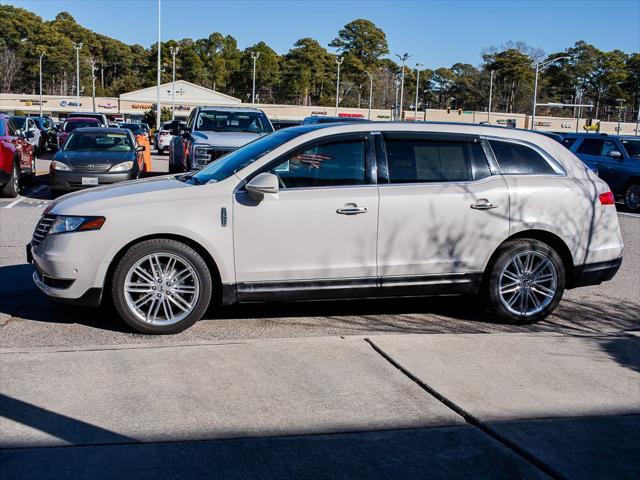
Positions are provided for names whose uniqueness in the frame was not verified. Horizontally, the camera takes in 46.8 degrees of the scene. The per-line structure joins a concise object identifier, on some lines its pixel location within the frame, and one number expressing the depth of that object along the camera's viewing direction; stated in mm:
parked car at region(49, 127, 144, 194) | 15102
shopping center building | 89812
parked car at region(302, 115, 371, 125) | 18389
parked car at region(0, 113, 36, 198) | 15000
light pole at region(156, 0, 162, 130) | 55741
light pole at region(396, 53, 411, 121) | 70406
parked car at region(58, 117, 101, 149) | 29575
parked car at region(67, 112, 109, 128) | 35812
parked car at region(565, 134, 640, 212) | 18203
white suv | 5922
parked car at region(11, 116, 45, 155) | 27720
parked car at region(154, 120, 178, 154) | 36188
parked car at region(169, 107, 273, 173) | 13336
